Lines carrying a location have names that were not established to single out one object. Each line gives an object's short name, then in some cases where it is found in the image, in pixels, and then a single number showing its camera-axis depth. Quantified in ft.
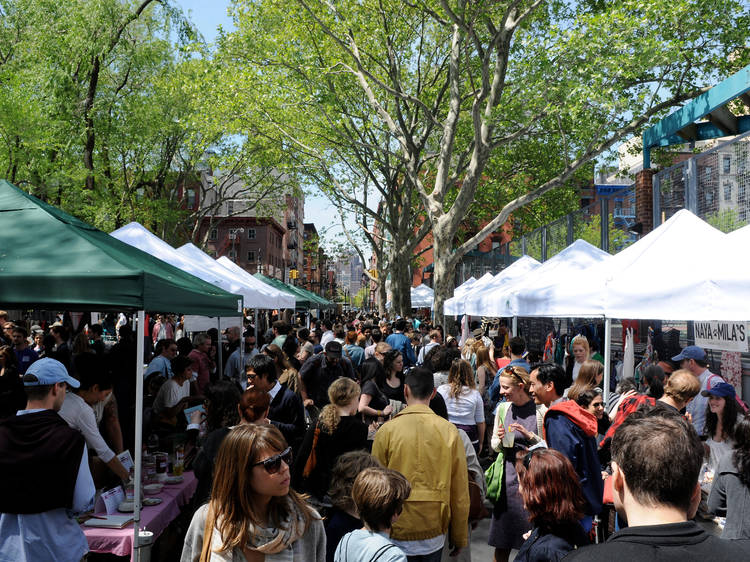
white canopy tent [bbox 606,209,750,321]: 16.70
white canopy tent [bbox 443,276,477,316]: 57.09
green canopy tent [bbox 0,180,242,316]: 15.56
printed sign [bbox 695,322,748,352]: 23.84
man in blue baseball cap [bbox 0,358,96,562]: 11.11
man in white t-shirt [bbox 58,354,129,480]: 14.66
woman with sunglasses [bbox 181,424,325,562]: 8.62
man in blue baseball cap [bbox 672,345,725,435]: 21.41
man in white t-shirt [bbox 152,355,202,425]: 22.65
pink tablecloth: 14.15
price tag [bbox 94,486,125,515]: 15.02
